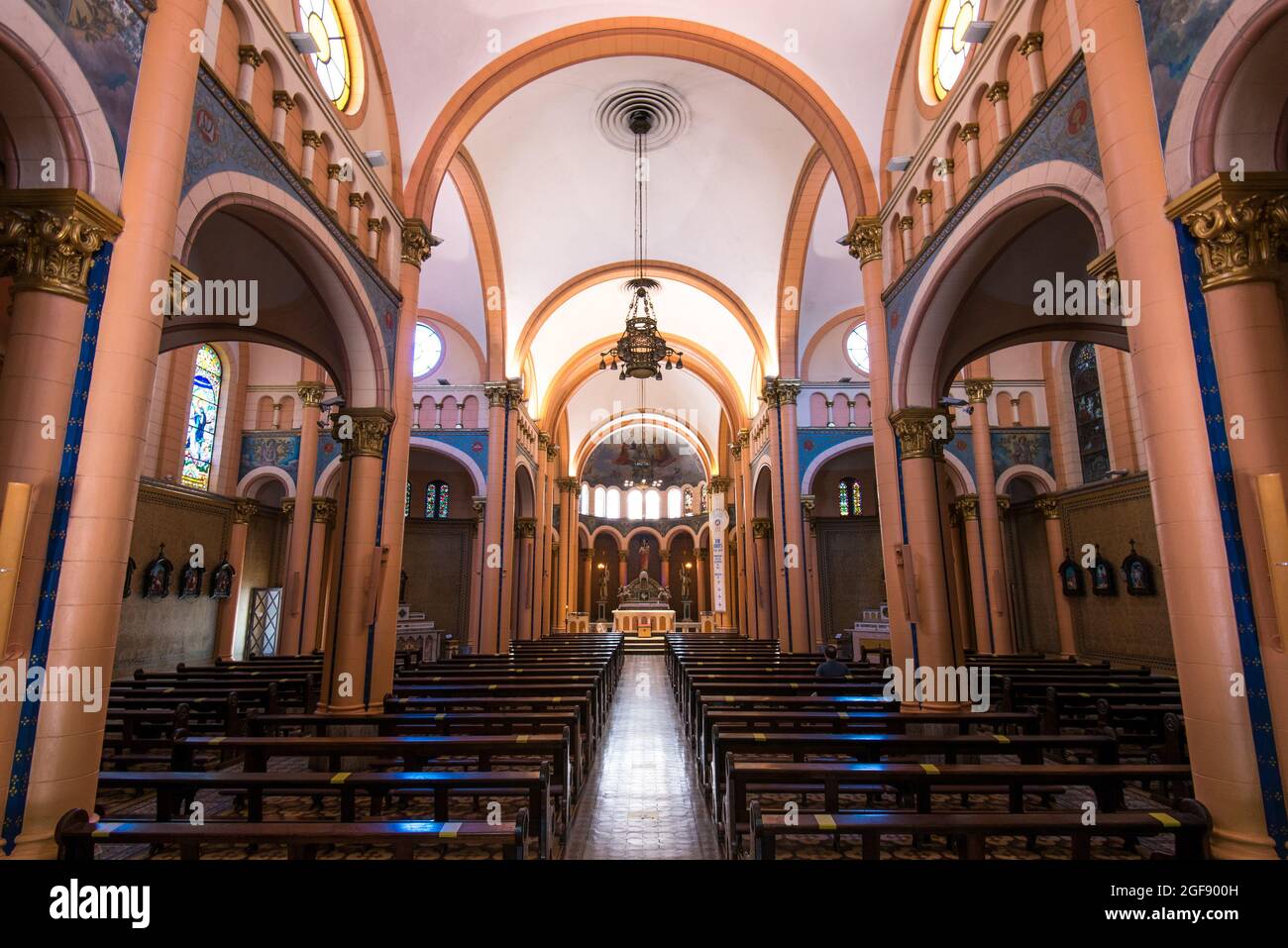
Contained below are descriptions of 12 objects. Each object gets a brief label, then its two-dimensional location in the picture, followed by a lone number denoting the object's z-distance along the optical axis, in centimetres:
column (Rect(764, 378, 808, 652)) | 1711
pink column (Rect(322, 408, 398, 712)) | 854
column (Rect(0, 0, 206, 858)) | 387
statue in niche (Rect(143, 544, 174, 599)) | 1545
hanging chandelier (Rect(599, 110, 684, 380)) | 1481
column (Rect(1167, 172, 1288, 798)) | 398
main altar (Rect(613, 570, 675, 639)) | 2936
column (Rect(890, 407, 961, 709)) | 837
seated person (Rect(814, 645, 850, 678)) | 949
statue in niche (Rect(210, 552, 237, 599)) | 1769
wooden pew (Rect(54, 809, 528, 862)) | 341
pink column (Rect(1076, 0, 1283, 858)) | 392
